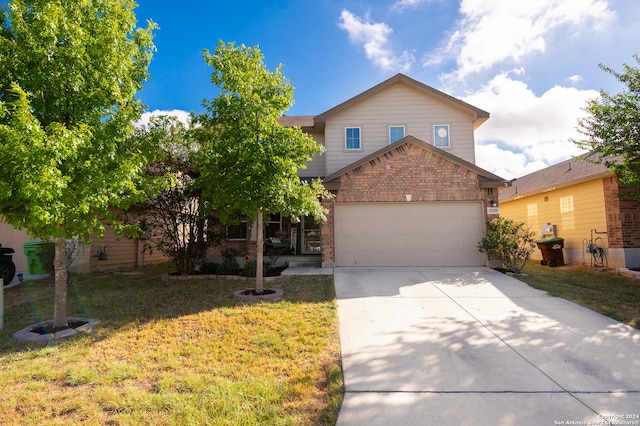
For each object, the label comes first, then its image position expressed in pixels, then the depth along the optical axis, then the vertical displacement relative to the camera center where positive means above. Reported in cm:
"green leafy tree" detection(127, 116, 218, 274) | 886 +80
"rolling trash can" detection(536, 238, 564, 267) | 1332 -87
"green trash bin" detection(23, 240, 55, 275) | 1120 -47
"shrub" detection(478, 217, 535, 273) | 1005 -38
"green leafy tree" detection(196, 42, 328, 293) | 705 +199
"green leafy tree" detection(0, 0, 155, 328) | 418 +191
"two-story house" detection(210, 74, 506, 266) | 1115 +83
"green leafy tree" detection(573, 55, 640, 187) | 888 +285
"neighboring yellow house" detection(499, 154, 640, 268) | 1116 +76
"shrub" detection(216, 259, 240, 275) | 1048 -101
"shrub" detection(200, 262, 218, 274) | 1062 -98
